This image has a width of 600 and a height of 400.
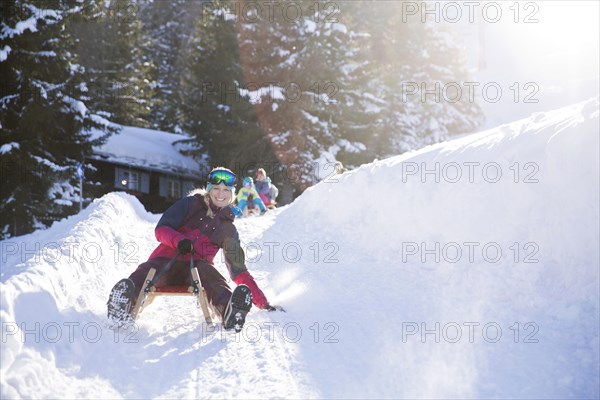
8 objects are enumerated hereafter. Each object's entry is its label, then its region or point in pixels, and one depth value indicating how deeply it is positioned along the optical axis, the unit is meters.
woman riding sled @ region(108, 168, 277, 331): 5.22
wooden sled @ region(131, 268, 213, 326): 5.24
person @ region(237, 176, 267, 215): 15.48
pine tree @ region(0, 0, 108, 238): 18.20
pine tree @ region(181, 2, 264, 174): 24.34
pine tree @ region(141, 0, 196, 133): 40.94
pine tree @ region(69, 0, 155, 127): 29.84
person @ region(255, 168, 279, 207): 16.94
